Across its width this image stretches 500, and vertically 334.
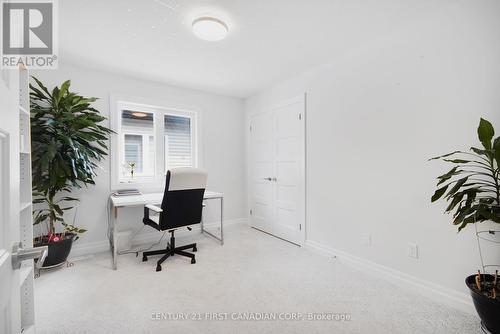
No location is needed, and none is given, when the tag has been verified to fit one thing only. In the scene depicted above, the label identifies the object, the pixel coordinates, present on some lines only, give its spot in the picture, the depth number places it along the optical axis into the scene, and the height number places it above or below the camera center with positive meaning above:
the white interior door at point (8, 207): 0.59 -0.11
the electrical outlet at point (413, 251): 2.08 -0.78
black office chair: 2.45 -0.43
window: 3.33 +0.36
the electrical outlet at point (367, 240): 2.44 -0.79
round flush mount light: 1.99 +1.22
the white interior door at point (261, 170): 3.81 -0.07
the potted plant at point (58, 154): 2.32 +0.14
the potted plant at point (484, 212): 1.40 -0.30
